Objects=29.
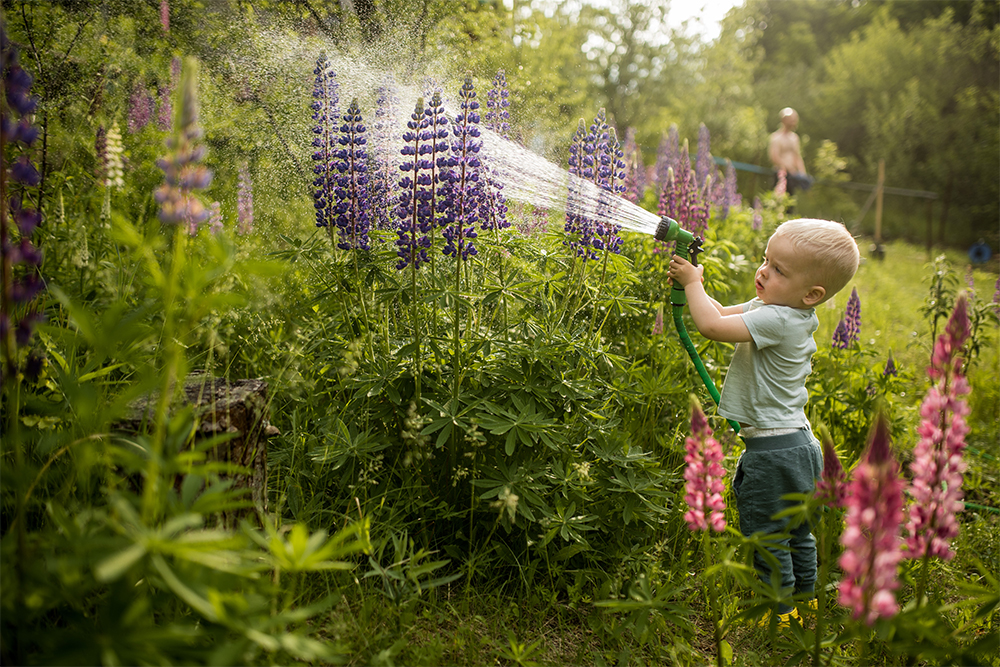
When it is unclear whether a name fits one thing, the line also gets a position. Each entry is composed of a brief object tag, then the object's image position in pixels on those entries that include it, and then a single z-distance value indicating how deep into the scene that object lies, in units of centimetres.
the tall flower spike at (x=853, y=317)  415
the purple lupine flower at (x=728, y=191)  736
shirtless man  1148
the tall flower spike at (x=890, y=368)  374
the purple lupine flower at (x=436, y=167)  241
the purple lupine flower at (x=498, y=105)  310
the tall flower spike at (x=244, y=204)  425
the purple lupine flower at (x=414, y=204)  241
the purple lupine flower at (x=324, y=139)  268
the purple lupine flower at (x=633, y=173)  454
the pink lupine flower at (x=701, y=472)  166
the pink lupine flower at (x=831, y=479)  171
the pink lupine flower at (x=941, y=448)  152
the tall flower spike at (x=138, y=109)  414
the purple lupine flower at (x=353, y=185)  262
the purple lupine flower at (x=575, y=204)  296
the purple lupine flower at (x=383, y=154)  285
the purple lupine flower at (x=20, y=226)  133
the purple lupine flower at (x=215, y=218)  373
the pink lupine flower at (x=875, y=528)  125
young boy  240
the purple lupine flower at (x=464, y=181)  247
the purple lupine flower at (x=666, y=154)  743
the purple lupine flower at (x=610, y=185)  302
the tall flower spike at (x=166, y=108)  409
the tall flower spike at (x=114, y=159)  356
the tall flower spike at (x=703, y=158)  753
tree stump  201
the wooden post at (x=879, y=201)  1346
